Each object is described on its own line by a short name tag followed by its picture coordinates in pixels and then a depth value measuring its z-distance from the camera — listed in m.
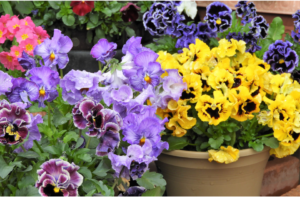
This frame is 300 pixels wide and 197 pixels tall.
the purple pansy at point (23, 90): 1.58
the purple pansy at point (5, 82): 1.57
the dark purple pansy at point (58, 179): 1.52
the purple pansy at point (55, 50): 1.64
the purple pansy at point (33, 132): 1.56
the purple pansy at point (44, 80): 1.59
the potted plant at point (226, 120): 1.78
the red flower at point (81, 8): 2.12
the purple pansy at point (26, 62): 1.64
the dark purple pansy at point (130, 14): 2.17
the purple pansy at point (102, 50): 1.67
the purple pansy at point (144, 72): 1.63
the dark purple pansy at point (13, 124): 1.52
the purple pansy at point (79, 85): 1.60
